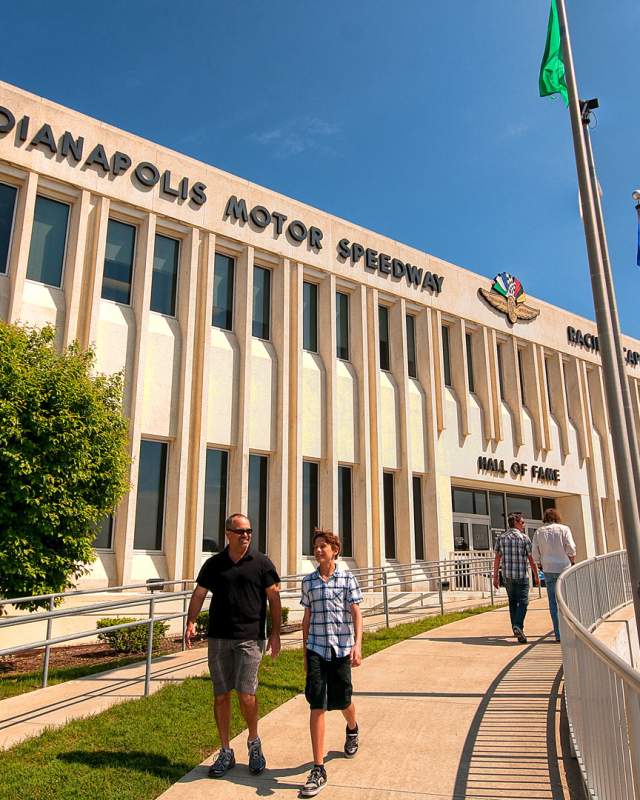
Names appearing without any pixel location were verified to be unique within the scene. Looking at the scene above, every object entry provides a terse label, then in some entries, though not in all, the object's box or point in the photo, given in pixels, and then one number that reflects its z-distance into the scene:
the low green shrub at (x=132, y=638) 11.14
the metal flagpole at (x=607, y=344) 7.51
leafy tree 10.12
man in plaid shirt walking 10.62
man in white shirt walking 10.52
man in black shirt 5.38
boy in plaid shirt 5.29
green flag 10.55
